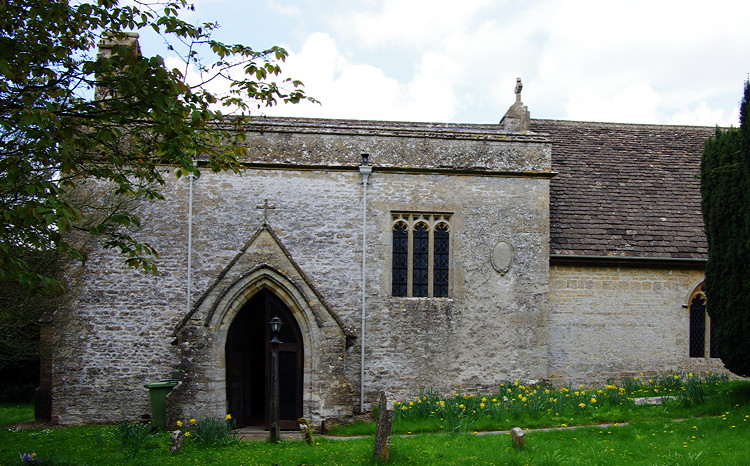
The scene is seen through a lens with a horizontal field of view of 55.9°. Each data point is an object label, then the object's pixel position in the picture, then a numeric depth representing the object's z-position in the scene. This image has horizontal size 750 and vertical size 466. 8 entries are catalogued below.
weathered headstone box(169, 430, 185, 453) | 11.09
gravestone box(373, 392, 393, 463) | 9.91
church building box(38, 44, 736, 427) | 14.49
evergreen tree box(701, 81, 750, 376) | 12.22
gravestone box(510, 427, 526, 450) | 10.32
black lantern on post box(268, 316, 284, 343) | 12.80
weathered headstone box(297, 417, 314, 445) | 11.89
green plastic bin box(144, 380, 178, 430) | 13.57
